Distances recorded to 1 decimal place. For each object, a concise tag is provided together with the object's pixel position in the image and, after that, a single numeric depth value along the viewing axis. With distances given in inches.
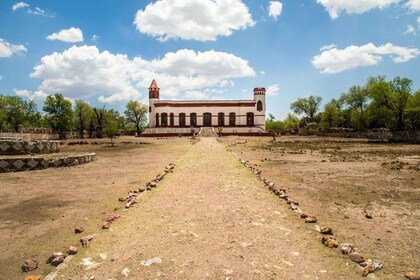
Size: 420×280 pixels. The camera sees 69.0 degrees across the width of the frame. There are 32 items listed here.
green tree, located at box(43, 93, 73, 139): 2783.0
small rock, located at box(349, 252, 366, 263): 197.6
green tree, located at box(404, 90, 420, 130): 1768.0
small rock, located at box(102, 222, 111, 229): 262.7
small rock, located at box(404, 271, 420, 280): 175.9
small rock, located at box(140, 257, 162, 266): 196.2
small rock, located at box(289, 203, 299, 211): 313.4
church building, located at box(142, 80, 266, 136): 2957.7
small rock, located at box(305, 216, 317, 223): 272.1
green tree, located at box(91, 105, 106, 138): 2852.1
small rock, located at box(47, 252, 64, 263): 206.2
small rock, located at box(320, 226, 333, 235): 245.1
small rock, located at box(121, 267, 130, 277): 184.5
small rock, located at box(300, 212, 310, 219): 282.6
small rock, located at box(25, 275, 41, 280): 179.5
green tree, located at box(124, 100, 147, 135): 3816.4
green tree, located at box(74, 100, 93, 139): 3577.8
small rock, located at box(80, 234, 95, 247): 227.0
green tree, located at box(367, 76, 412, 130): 1914.4
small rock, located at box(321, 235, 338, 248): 220.7
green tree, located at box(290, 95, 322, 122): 4121.6
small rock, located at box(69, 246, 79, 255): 213.0
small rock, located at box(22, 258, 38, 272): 196.1
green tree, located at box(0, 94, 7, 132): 2667.3
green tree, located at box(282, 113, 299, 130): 4565.7
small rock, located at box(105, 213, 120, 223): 277.6
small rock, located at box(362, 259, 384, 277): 183.9
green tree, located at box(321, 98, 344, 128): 3388.3
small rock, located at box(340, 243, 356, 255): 208.8
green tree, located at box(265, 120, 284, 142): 3595.0
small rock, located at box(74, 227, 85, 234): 258.0
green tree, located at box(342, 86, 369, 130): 2829.7
